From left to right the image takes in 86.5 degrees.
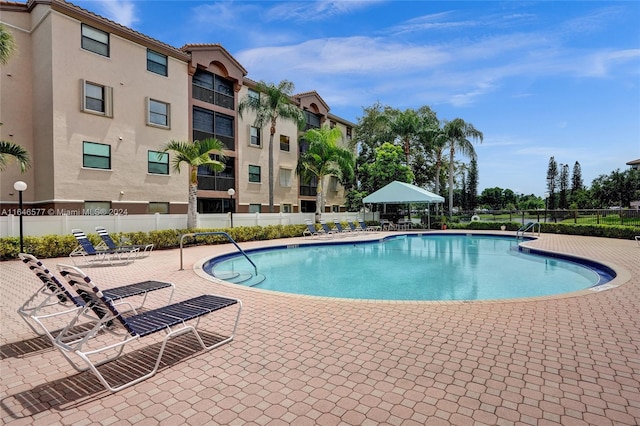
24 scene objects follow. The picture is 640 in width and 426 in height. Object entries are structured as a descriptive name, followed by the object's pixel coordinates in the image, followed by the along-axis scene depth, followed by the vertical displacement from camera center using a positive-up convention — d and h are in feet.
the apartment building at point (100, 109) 51.03 +17.33
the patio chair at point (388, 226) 85.68 -4.23
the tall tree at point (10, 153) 36.94 +6.31
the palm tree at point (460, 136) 98.43 +21.27
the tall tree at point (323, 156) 76.07 +12.37
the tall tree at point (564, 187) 198.31 +13.11
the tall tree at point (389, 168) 95.40 +11.80
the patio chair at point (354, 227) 76.18 -4.06
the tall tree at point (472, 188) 219.20 +13.86
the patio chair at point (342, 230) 70.54 -4.53
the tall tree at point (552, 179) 204.95 +18.19
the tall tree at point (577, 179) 204.64 +17.69
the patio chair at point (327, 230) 67.66 -4.12
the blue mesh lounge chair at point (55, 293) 12.62 -4.09
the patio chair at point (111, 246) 38.53 -4.26
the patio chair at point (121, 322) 10.77 -4.03
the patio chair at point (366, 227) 80.21 -4.28
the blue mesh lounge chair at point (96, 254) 36.40 -5.22
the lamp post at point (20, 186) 33.70 +2.42
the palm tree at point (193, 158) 50.85 +7.85
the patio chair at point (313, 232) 66.03 -4.55
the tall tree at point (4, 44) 34.47 +17.17
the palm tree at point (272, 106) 75.51 +23.36
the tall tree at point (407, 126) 100.32 +24.56
